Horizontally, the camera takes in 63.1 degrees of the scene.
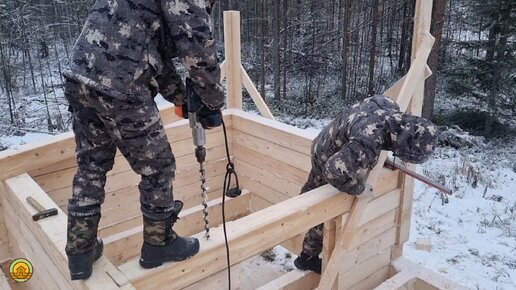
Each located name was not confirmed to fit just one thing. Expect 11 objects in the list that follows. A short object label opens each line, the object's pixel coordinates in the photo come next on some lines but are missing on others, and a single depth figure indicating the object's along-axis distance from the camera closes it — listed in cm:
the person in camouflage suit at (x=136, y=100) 158
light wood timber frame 204
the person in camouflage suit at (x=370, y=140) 234
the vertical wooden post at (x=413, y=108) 268
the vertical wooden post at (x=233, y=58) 423
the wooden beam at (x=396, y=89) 289
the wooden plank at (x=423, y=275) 303
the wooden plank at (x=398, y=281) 299
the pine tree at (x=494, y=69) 890
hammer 232
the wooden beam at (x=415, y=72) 274
